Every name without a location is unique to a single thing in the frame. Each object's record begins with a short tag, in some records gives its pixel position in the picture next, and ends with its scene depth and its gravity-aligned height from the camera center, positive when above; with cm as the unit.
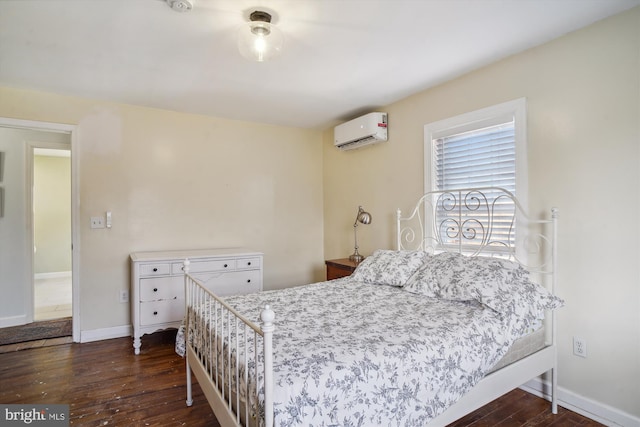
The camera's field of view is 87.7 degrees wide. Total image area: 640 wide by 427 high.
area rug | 318 -117
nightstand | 328 -55
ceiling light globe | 189 +101
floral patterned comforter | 120 -59
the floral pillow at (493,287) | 186 -46
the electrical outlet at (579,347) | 202 -83
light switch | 320 -6
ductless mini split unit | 329 +85
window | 231 +43
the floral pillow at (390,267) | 252 -43
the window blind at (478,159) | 239 +42
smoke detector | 171 +109
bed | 123 -57
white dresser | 290 -60
